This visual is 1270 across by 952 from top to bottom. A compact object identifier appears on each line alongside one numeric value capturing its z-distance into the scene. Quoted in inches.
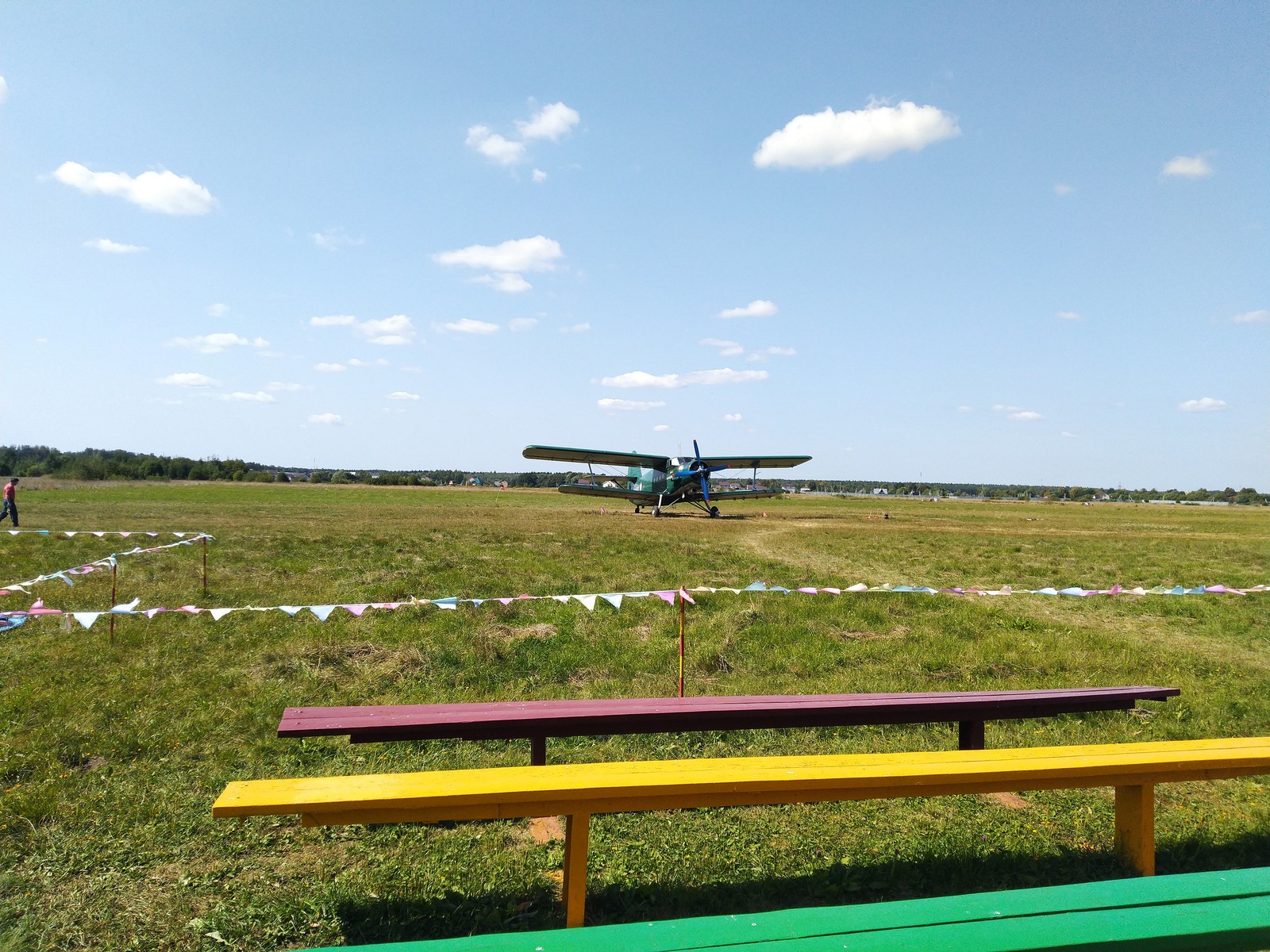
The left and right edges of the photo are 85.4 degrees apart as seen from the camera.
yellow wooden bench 97.2
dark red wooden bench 129.8
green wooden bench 84.4
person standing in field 801.6
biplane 1416.1
